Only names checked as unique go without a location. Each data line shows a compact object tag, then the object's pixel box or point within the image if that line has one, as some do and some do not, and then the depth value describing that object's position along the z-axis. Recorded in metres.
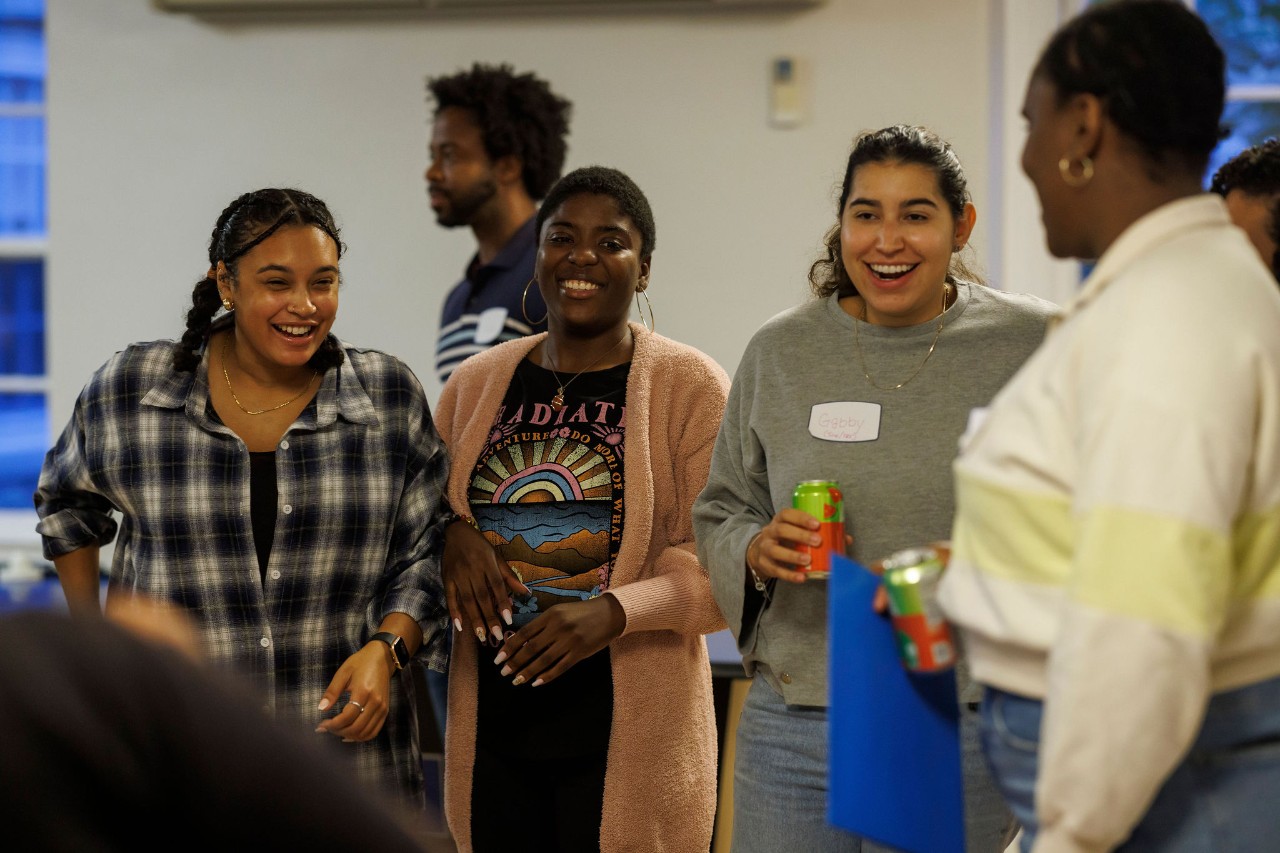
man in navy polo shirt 6.07
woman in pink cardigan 5.06
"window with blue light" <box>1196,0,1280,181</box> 7.10
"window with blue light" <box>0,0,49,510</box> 8.04
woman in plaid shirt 4.92
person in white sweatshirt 4.04
